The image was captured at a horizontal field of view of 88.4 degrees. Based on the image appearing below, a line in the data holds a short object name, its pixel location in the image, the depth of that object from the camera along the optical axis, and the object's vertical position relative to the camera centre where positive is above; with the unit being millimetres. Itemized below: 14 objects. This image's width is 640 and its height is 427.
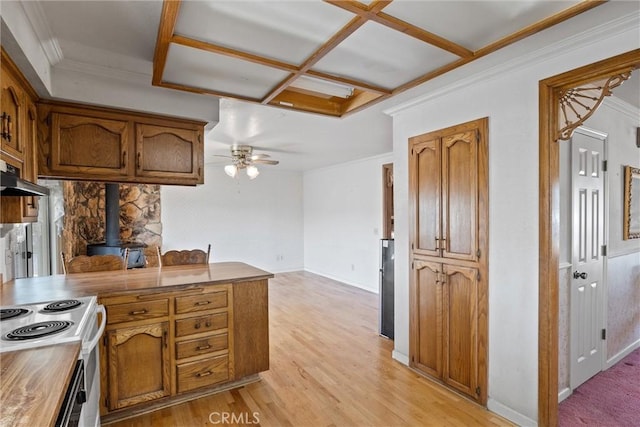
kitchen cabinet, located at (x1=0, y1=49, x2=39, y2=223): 1667 +461
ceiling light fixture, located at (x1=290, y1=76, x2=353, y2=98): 2406 +972
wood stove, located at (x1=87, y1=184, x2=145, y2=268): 4820 -321
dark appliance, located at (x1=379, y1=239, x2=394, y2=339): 3654 -875
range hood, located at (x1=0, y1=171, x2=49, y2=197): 1378 +123
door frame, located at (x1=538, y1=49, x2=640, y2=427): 2012 -250
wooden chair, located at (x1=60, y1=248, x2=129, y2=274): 2795 -447
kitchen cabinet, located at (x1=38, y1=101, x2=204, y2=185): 2293 +512
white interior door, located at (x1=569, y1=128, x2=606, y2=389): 2471 -367
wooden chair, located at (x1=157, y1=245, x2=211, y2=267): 3178 -449
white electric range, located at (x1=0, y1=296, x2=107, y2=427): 1288 -523
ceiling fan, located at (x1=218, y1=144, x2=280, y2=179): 4867 +787
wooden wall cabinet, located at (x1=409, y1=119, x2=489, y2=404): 2369 -359
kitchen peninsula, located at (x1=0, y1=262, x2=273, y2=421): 2160 -847
